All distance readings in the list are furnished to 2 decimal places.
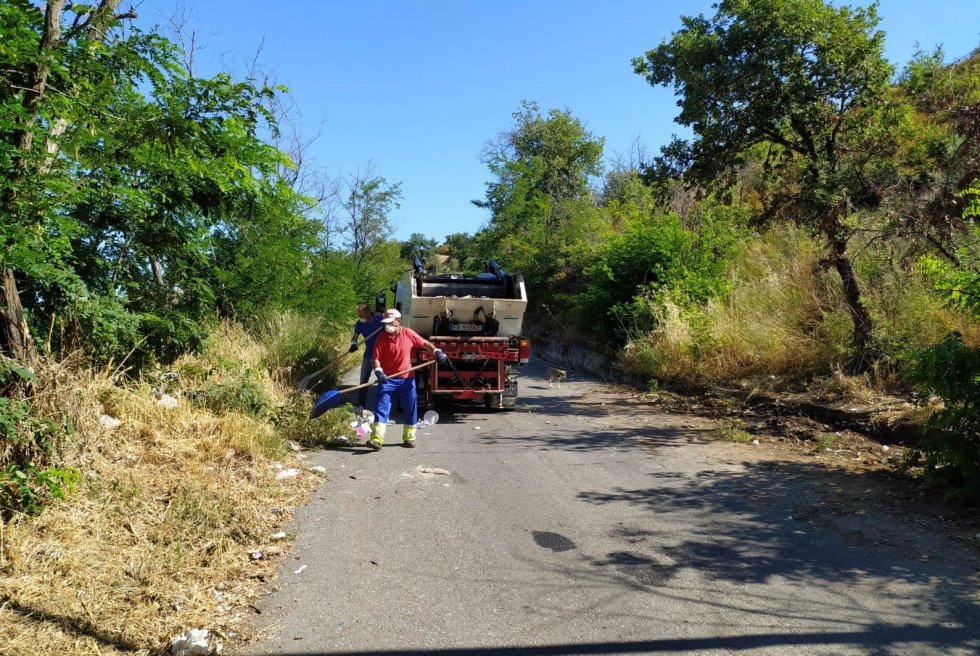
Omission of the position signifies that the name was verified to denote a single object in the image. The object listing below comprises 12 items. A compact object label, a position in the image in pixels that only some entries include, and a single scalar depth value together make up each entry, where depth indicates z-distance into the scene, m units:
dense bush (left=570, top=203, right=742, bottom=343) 16.73
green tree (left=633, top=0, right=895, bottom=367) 10.11
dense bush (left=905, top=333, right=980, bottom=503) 5.96
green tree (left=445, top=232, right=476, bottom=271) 55.59
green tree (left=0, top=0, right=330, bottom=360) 5.20
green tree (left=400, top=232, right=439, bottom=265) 62.63
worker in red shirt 9.15
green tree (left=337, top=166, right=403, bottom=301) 30.02
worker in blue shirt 11.88
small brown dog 16.79
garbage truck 11.70
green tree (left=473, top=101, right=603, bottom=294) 29.12
